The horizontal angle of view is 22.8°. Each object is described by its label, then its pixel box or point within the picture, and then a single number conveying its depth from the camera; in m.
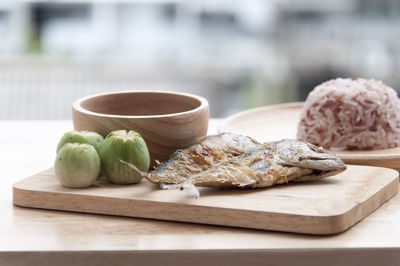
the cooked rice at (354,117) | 0.96
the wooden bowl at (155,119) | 0.83
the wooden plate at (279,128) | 0.89
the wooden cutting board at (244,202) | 0.74
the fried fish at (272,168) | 0.78
